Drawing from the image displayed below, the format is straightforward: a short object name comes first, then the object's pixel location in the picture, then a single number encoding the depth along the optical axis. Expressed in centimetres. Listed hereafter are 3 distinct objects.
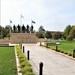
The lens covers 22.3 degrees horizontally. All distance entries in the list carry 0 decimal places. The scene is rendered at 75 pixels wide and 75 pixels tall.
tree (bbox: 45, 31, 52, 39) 8350
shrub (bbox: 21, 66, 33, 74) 753
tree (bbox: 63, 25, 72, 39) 7338
